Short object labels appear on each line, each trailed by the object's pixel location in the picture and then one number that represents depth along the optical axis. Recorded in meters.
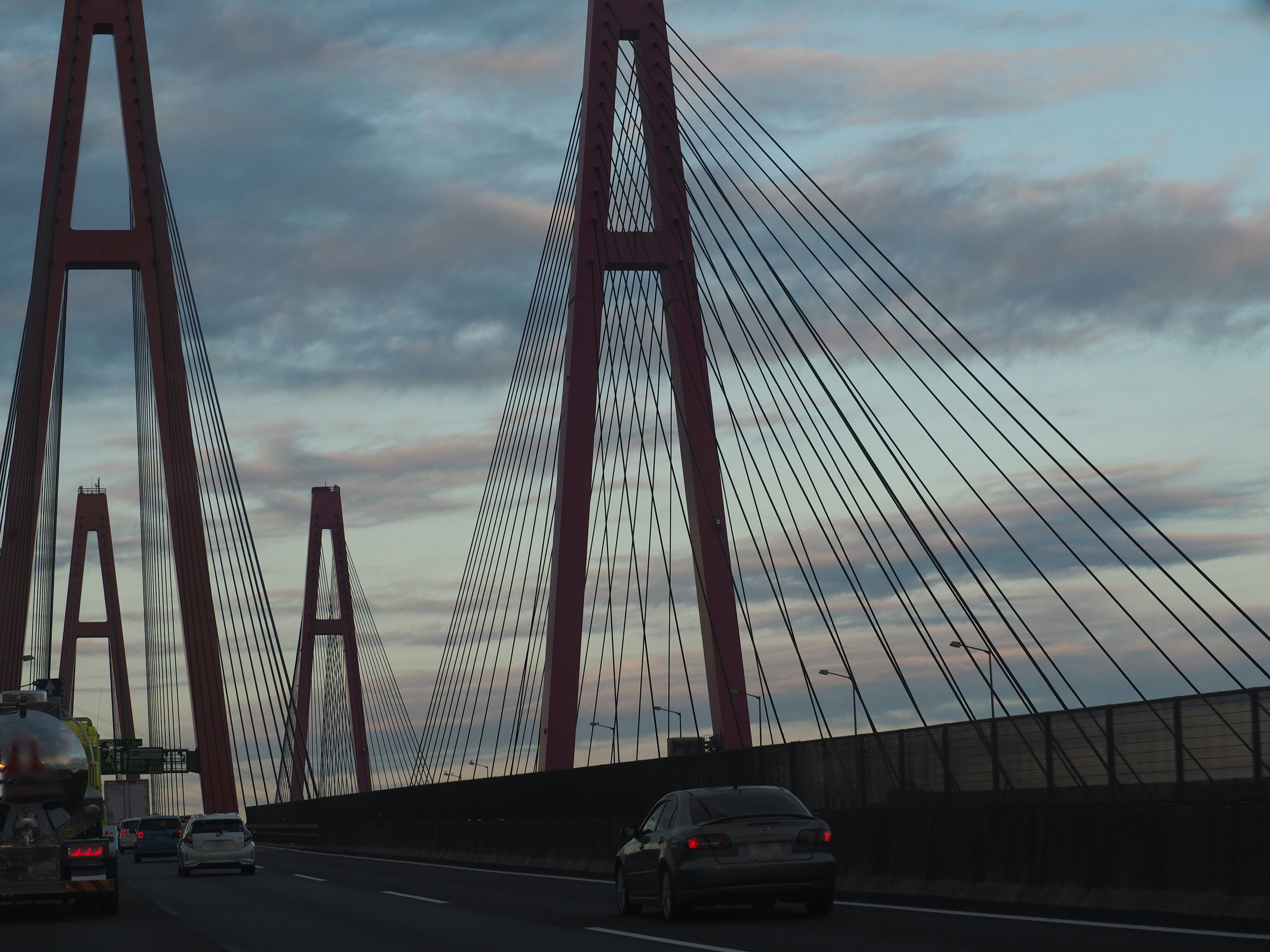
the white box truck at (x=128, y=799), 84.25
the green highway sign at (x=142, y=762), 84.62
